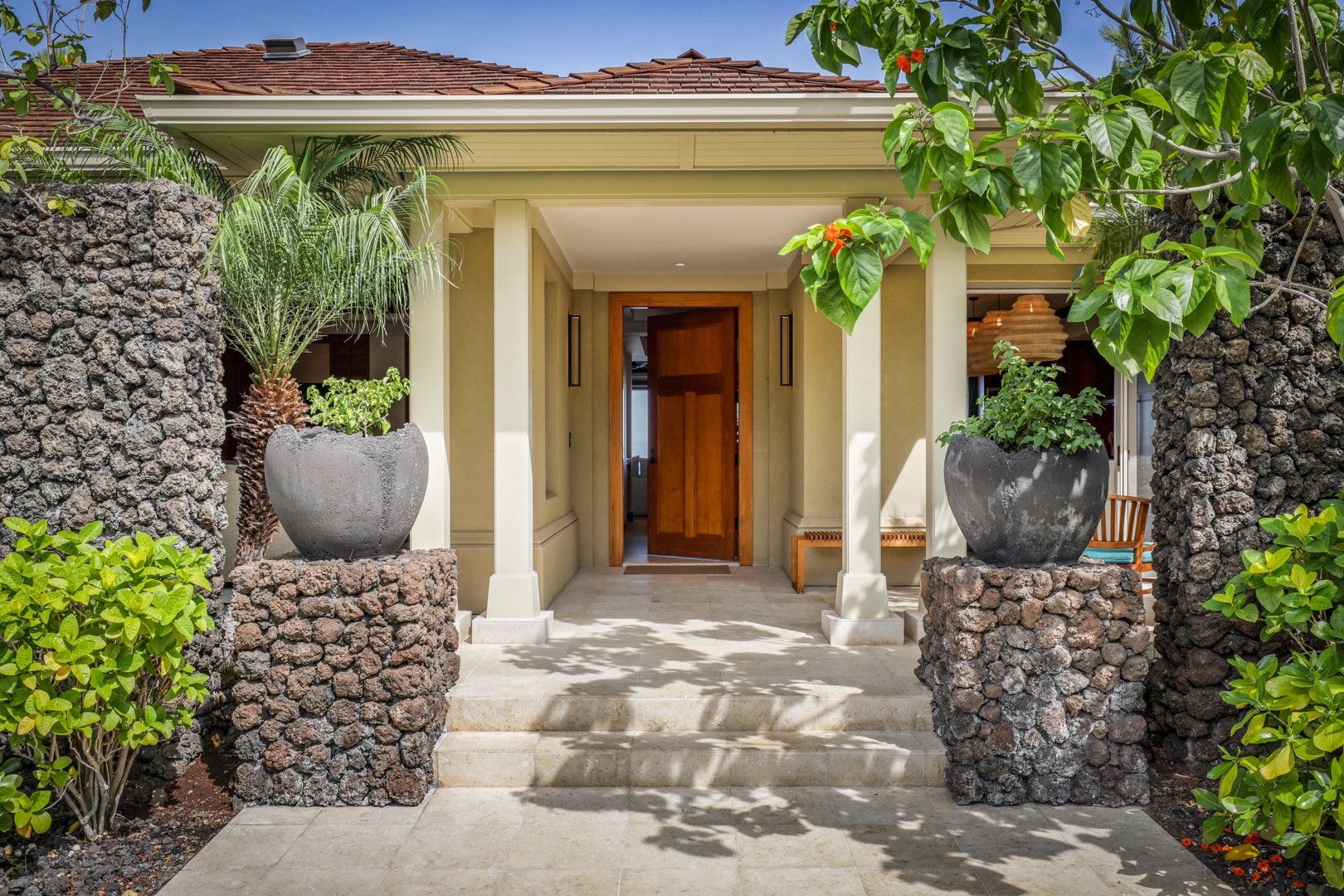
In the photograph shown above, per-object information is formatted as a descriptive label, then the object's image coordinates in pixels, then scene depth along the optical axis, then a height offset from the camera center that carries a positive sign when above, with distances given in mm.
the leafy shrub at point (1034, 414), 3307 +148
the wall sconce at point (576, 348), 7375 +918
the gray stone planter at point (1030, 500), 3330 -194
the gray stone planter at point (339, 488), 3453 -140
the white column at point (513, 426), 4855 +159
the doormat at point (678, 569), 7262 -1016
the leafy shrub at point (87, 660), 2832 -699
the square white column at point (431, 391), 4648 +345
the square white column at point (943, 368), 4762 +472
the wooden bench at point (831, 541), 6262 -660
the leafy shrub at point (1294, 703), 2436 -758
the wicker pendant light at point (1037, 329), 6023 +868
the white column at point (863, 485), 4855 -192
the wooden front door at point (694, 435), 7691 +164
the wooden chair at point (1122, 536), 5664 -593
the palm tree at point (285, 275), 3650 +795
